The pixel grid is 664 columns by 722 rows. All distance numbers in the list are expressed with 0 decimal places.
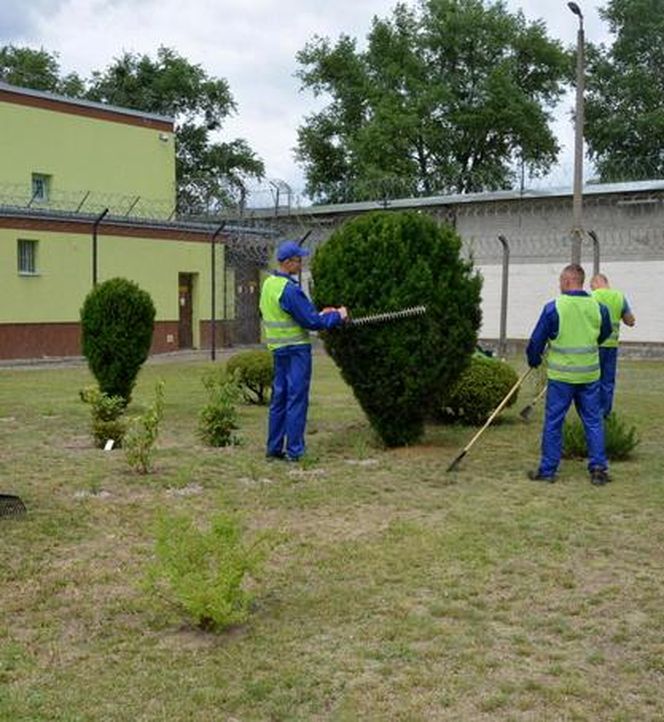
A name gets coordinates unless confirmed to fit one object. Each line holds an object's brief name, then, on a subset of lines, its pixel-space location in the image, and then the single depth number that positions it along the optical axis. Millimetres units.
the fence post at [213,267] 26750
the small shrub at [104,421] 9984
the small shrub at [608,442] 9281
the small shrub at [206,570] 4578
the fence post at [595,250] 25812
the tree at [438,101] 41688
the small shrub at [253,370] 13500
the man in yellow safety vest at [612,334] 10422
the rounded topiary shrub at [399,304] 9211
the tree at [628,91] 40375
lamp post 19688
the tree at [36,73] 44781
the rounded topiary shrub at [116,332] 12406
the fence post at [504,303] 26183
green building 26281
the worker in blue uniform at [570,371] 8297
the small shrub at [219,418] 9836
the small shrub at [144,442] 8344
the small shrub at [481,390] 11320
